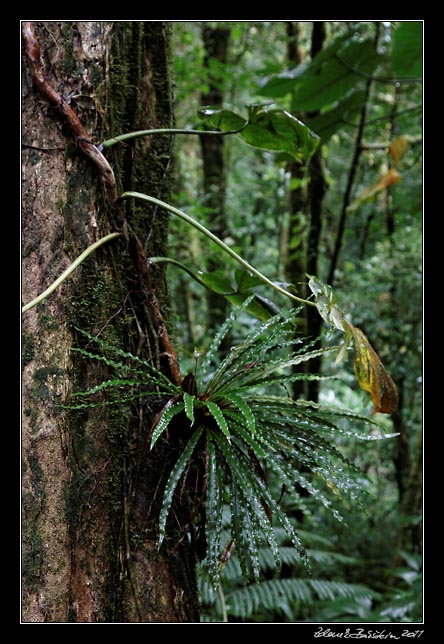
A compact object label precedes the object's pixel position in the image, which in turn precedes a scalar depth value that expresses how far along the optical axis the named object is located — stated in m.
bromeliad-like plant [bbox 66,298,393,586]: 1.05
